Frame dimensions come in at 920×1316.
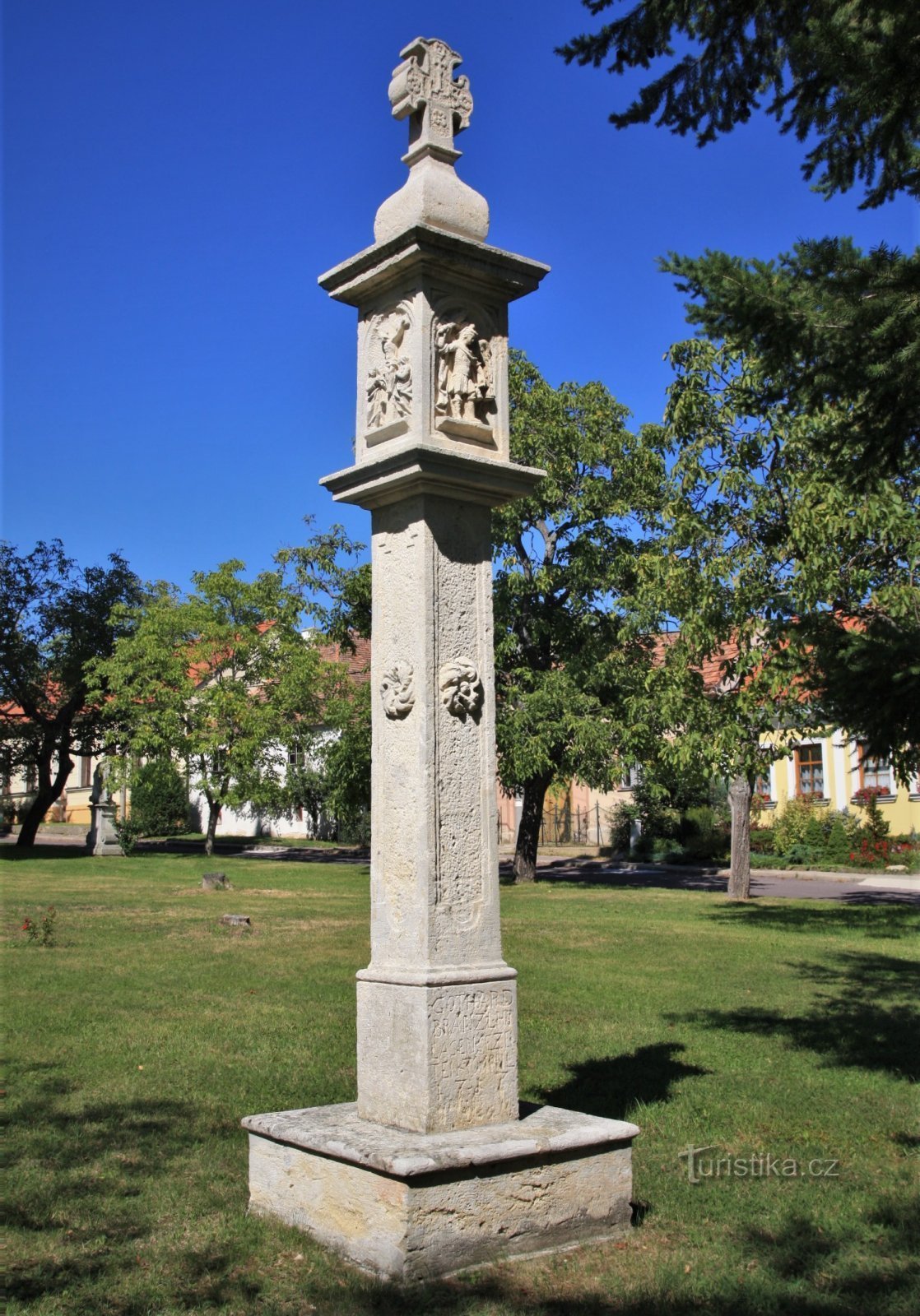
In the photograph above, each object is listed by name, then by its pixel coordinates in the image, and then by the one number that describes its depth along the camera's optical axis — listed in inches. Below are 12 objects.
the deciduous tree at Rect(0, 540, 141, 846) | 1316.4
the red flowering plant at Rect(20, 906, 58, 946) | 522.0
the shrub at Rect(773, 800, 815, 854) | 1231.5
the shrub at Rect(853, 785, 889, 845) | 1171.9
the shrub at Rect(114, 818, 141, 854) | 1302.9
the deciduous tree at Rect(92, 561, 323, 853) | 1263.5
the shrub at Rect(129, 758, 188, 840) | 1807.3
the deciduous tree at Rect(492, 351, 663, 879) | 887.7
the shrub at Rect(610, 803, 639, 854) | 1386.6
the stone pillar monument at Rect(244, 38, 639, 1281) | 172.6
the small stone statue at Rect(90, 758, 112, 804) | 1315.2
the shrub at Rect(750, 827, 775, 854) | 1254.6
